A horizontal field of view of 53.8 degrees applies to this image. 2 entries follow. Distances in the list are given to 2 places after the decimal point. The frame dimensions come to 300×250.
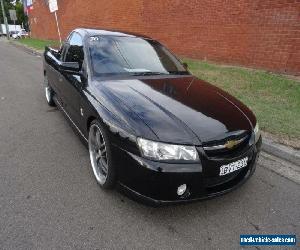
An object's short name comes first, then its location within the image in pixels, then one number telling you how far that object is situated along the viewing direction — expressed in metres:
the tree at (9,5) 67.48
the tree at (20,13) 66.74
